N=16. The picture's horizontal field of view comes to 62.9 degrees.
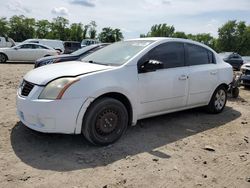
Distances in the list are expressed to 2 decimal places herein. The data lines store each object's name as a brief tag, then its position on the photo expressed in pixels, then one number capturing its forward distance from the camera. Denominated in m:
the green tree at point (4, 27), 40.42
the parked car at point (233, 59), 14.81
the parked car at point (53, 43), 17.68
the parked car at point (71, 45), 19.07
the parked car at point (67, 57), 6.31
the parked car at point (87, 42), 22.55
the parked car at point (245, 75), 7.05
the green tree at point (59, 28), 42.83
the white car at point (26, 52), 13.08
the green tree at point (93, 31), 44.15
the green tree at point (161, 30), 53.85
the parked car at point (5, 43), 16.93
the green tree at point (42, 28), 43.31
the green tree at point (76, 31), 42.99
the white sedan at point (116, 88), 2.84
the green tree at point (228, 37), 41.03
